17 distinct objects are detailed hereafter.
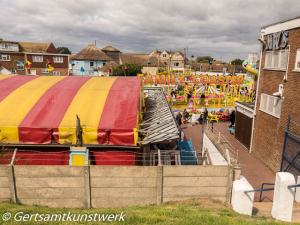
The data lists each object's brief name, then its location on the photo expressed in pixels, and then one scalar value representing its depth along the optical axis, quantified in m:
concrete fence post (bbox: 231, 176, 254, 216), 6.78
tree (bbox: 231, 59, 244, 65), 117.38
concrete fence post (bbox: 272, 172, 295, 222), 6.35
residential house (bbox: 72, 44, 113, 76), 59.97
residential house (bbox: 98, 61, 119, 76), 56.67
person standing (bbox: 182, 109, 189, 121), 21.19
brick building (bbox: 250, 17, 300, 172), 10.87
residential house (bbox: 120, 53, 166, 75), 63.72
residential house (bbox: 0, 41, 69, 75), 45.53
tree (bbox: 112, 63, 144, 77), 54.92
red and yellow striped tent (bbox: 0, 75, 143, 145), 8.72
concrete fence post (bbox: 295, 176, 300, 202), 8.50
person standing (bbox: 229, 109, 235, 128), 19.17
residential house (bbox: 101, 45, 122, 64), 83.97
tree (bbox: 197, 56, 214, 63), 135.43
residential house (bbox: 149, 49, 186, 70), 73.88
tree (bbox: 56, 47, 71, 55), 130.62
